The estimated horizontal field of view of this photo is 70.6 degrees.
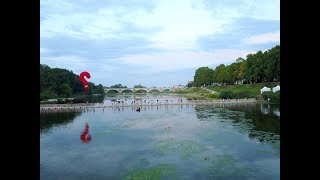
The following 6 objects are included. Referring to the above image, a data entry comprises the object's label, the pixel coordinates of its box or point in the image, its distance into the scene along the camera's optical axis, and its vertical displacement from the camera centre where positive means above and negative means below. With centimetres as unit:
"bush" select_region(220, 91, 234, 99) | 5739 -99
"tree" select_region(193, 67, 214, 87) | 9128 +618
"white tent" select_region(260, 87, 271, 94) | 5341 +51
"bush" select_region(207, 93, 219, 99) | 6125 -135
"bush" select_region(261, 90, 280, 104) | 5015 -109
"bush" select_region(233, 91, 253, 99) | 5606 -97
